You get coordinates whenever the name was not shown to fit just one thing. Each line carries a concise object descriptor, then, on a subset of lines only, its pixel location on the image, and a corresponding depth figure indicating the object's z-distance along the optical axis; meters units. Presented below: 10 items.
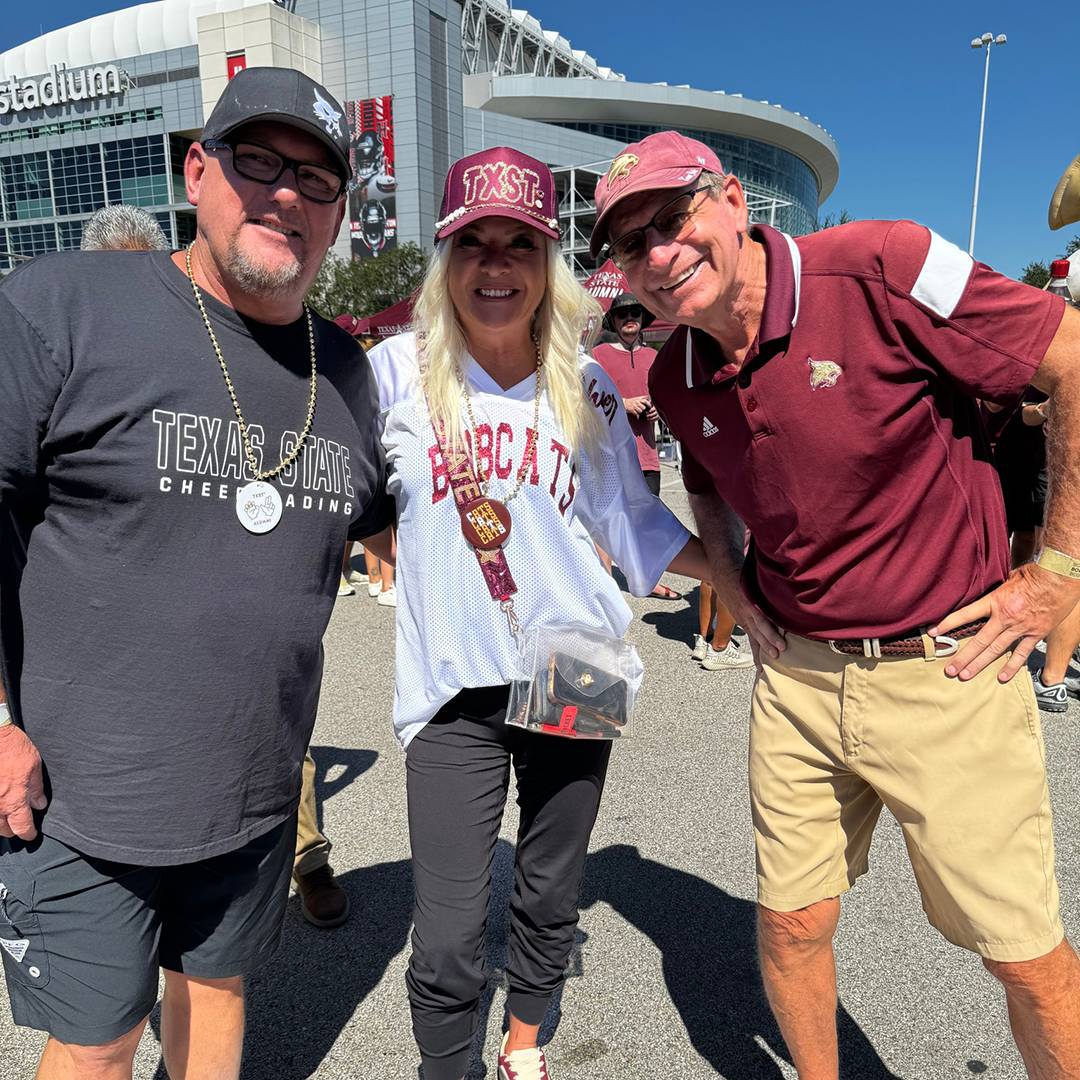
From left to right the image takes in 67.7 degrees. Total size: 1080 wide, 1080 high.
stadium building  48.38
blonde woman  1.96
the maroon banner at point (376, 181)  48.12
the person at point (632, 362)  6.48
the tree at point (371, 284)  35.16
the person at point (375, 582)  7.77
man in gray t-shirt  1.51
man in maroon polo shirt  1.69
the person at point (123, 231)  3.33
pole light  33.84
